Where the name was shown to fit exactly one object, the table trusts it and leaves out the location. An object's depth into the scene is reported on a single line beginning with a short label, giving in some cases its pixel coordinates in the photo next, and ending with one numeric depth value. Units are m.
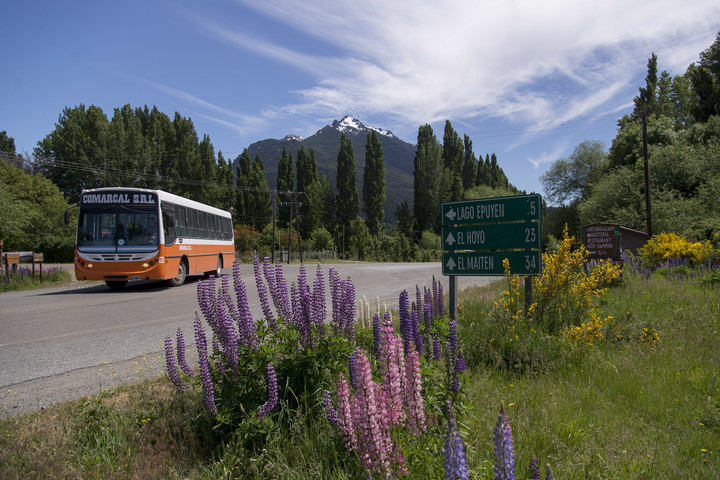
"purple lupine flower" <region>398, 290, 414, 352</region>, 3.40
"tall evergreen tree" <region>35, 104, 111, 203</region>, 50.61
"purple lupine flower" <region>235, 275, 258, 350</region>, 3.22
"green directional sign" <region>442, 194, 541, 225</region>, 5.49
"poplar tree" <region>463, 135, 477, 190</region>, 74.31
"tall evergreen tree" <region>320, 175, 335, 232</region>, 70.69
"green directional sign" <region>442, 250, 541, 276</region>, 5.43
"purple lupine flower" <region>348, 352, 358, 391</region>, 2.79
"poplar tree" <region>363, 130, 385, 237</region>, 66.88
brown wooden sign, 12.19
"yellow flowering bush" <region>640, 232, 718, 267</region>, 12.97
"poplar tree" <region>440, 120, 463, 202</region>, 67.19
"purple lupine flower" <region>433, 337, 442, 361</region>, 3.44
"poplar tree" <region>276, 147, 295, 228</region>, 68.50
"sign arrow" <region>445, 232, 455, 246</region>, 6.00
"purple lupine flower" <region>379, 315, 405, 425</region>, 2.13
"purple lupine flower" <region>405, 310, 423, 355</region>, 3.60
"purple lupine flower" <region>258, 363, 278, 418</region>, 2.70
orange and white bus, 13.39
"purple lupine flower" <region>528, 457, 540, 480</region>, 1.89
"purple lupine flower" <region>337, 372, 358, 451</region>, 2.24
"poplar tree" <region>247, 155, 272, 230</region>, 64.06
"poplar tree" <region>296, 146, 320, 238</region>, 65.88
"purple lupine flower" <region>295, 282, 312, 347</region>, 3.14
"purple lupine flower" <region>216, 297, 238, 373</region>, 2.99
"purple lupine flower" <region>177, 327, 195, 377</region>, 3.29
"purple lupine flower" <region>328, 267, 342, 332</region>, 3.41
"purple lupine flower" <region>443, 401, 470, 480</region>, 1.50
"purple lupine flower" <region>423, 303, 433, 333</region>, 4.25
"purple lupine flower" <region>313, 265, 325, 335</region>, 3.23
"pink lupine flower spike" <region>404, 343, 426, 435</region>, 2.24
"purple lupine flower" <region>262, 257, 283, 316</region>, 3.50
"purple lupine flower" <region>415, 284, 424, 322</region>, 4.63
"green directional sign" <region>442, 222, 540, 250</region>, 5.51
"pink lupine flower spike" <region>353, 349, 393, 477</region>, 1.98
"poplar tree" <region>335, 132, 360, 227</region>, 67.31
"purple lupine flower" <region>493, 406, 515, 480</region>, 1.50
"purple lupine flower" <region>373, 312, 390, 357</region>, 3.39
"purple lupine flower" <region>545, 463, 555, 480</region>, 1.34
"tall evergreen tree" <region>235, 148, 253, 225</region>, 64.75
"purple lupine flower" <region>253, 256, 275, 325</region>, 3.39
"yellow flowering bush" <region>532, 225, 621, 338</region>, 5.64
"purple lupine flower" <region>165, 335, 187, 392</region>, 3.27
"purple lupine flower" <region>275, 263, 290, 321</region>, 3.47
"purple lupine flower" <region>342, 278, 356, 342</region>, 3.37
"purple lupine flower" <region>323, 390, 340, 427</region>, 2.60
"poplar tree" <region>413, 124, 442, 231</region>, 66.75
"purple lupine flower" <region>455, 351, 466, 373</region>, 2.96
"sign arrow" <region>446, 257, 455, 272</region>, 5.95
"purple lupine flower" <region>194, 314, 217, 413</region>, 2.80
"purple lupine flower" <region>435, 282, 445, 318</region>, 5.27
